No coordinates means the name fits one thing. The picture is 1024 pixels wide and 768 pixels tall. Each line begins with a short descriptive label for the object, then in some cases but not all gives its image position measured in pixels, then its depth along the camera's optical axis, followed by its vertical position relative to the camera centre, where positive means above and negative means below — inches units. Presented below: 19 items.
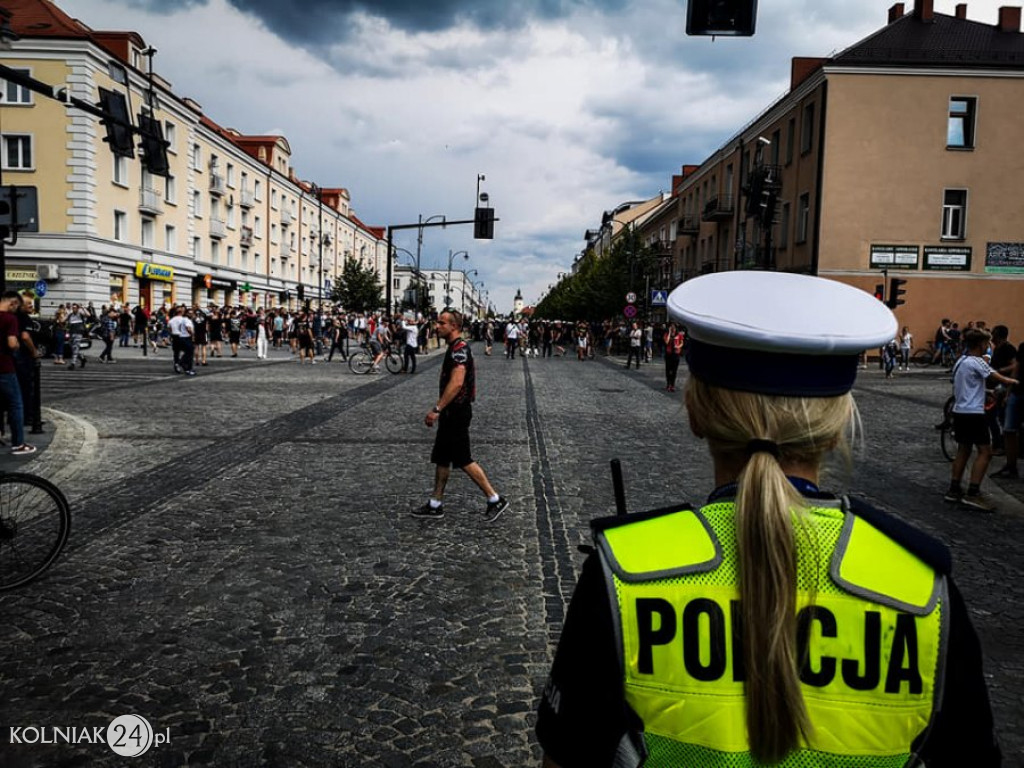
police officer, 44.5 -17.7
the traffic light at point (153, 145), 501.0 +104.7
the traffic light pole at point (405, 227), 1056.2 +122.9
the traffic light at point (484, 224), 1048.2 +122.4
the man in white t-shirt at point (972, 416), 291.3 -32.5
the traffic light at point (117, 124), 462.0 +106.5
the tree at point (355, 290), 2466.4 +72.5
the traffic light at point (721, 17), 280.2 +107.9
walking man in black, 254.2 -37.6
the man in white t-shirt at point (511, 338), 1317.1 -35.8
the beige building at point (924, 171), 1202.6 +240.9
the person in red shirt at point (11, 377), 328.8 -30.7
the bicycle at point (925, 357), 1206.1 -44.9
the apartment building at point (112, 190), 1300.4 +223.9
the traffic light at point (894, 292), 898.1 +40.1
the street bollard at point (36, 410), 402.6 -53.5
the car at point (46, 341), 931.3 -41.8
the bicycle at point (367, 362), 905.5 -55.7
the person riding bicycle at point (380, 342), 877.8 -31.6
